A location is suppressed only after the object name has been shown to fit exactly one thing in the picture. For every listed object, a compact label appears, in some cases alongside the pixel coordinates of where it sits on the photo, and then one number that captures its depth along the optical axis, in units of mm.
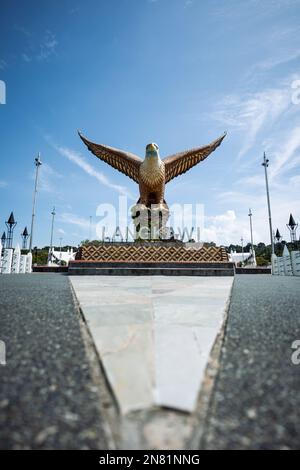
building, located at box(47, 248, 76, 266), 42778
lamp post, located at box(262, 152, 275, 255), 23803
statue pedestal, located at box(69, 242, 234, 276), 10617
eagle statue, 14258
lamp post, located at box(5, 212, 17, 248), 30016
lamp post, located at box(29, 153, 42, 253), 23856
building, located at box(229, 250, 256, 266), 37506
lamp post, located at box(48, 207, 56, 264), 49669
